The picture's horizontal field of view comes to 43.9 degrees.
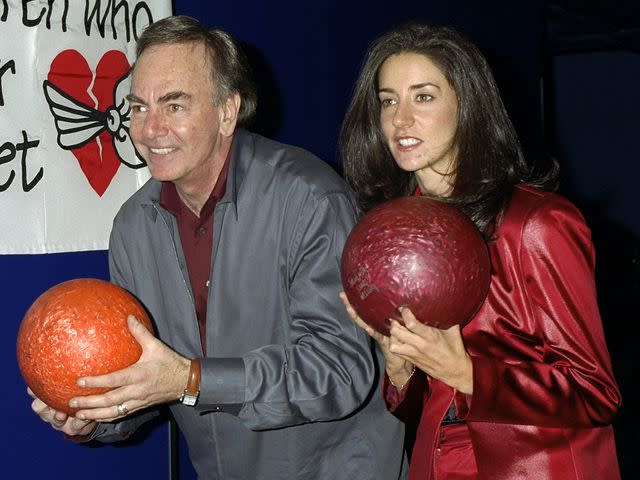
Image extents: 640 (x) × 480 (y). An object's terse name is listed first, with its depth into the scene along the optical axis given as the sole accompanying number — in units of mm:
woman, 1584
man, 1773
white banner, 2318
